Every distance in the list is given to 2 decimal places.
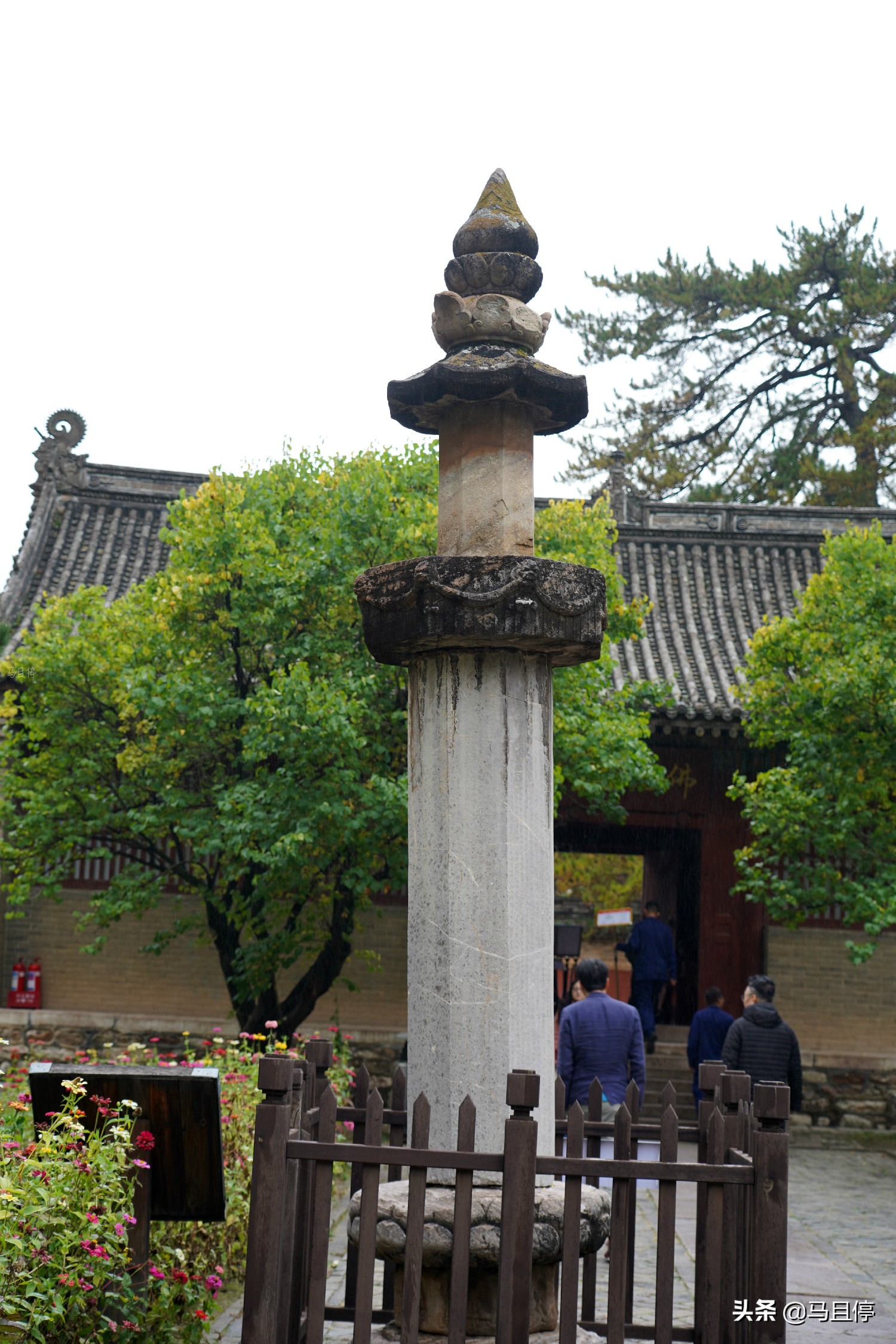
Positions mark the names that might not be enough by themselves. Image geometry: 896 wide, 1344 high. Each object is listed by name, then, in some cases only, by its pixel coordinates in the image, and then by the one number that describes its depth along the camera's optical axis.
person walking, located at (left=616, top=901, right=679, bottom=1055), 13.57
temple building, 13.68
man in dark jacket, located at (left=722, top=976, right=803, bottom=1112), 8.75
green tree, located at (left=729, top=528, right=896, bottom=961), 11.10
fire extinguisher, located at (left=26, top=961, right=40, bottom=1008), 13.73
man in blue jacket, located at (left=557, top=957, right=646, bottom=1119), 7.30
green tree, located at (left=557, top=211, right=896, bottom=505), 22.92
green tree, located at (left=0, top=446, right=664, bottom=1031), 10.31
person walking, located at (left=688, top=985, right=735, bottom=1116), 11.12
